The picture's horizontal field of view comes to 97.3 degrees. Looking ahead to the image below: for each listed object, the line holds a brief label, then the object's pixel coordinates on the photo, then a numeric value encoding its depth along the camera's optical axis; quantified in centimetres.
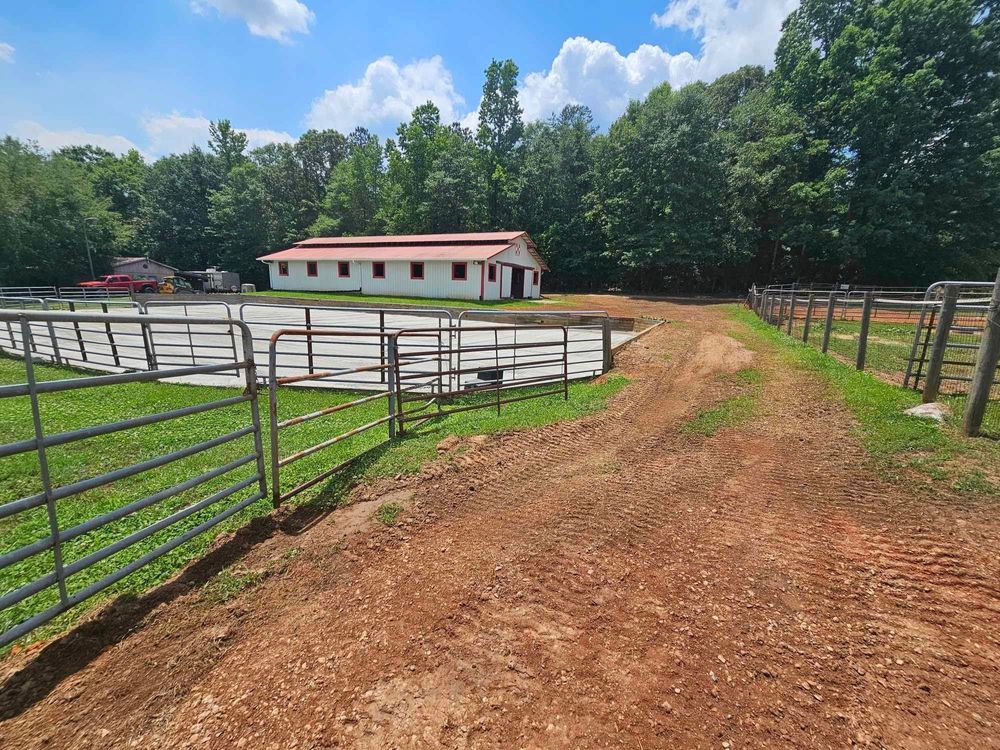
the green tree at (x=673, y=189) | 3216
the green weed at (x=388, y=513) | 368
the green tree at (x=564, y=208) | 4016
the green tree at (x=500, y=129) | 4409
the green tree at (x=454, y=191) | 4347
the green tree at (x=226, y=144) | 5972
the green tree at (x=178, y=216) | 5238
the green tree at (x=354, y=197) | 5197
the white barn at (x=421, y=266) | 2772
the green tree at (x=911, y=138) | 2709
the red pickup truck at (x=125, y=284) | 3253
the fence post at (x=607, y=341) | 925
